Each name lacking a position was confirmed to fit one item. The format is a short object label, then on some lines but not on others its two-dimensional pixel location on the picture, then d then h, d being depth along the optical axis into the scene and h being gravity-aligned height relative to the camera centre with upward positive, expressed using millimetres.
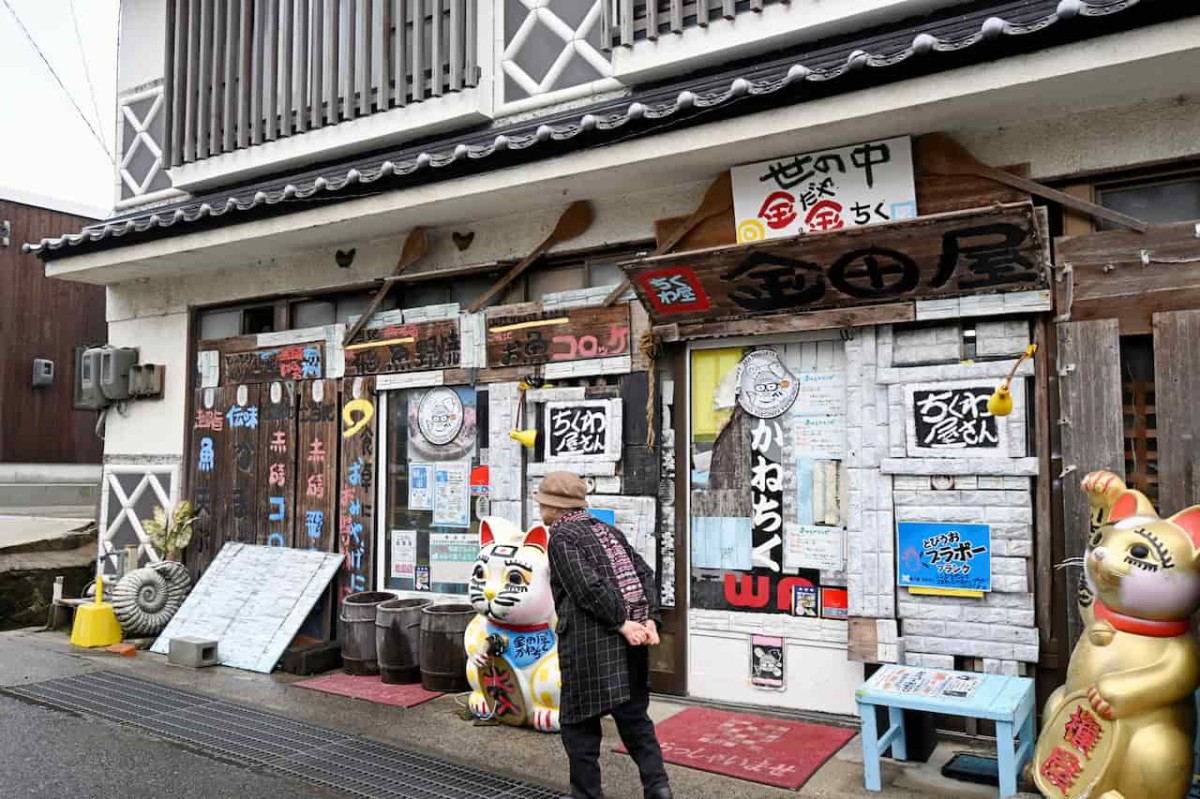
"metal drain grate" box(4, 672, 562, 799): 5523 -2170
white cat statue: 6324 -1475
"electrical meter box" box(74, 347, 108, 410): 11375 +626
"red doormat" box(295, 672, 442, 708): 7430 -2214
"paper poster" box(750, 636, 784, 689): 6863 -1801
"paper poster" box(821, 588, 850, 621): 6641 -1327
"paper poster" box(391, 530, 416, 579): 8828 -1222
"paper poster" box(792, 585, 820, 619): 6770 -1329
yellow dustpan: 9352 -1997
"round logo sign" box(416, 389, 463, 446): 8617 +103
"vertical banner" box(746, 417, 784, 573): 6984 -533
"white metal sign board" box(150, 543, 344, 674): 8703 -1731
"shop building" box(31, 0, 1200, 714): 5926 +1072
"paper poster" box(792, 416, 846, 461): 6785 -120
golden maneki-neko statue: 4516 -1296
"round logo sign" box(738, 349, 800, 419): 7035 +283
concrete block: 8656 -2115
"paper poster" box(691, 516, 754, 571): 7098 -940
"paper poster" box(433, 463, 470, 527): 8523 -642
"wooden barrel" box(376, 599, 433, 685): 7879 -1862
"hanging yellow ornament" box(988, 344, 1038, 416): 5645 +115
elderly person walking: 4750 -1200
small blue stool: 4930 -1581
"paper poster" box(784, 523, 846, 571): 6707 -930
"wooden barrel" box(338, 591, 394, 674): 8203 -1886
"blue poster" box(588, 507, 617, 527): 7529 -742
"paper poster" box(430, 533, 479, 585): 8477 -1213
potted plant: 10211 -1106
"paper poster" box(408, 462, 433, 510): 8742 -570
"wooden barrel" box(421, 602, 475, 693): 7566 -1855
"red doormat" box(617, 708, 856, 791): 5641 -2148
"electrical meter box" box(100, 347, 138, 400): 11148 +723
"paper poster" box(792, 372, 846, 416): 6816 +206
